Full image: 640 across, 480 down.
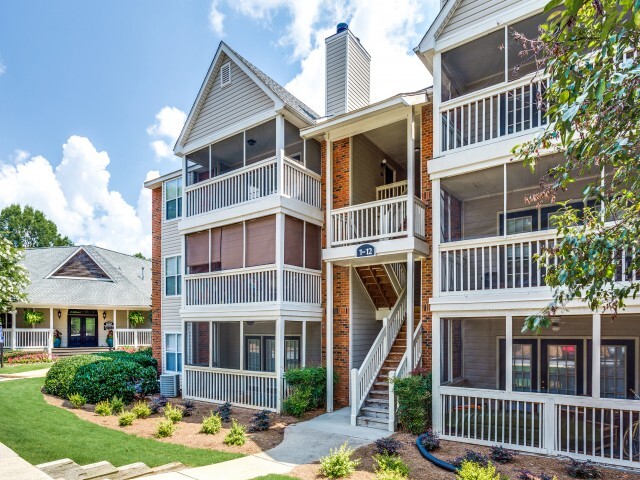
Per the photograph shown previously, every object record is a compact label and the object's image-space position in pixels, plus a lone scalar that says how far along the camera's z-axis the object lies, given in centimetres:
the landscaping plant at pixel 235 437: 871
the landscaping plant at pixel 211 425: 948
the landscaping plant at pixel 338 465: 689
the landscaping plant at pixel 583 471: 672
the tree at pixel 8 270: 1084
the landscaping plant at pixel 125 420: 1006
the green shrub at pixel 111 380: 1234
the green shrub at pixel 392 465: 674
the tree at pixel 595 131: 329
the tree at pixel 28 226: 5384
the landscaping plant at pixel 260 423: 971
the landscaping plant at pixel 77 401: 1188
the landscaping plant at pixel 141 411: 1078
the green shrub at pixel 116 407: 1140
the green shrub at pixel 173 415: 1045
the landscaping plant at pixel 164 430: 920
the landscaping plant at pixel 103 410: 1112
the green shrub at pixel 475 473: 593
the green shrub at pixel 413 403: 905
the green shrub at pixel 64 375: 1299
